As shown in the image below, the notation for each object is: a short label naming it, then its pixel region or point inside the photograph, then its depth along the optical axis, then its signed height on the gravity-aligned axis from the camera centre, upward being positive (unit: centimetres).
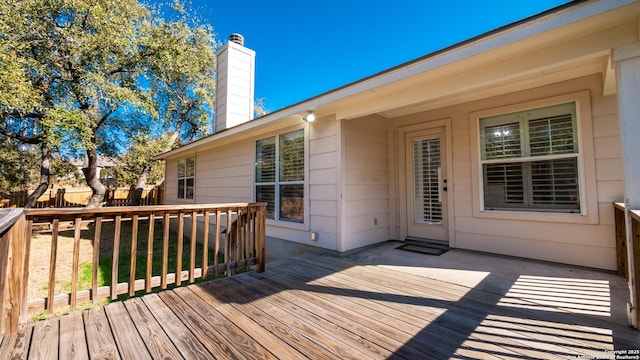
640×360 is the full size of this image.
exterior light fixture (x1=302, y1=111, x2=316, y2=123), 391 +114
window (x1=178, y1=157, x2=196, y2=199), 803 +50
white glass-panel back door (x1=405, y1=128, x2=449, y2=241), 438 +13
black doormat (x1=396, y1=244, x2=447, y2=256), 394 -89
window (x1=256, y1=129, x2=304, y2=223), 451 +32
